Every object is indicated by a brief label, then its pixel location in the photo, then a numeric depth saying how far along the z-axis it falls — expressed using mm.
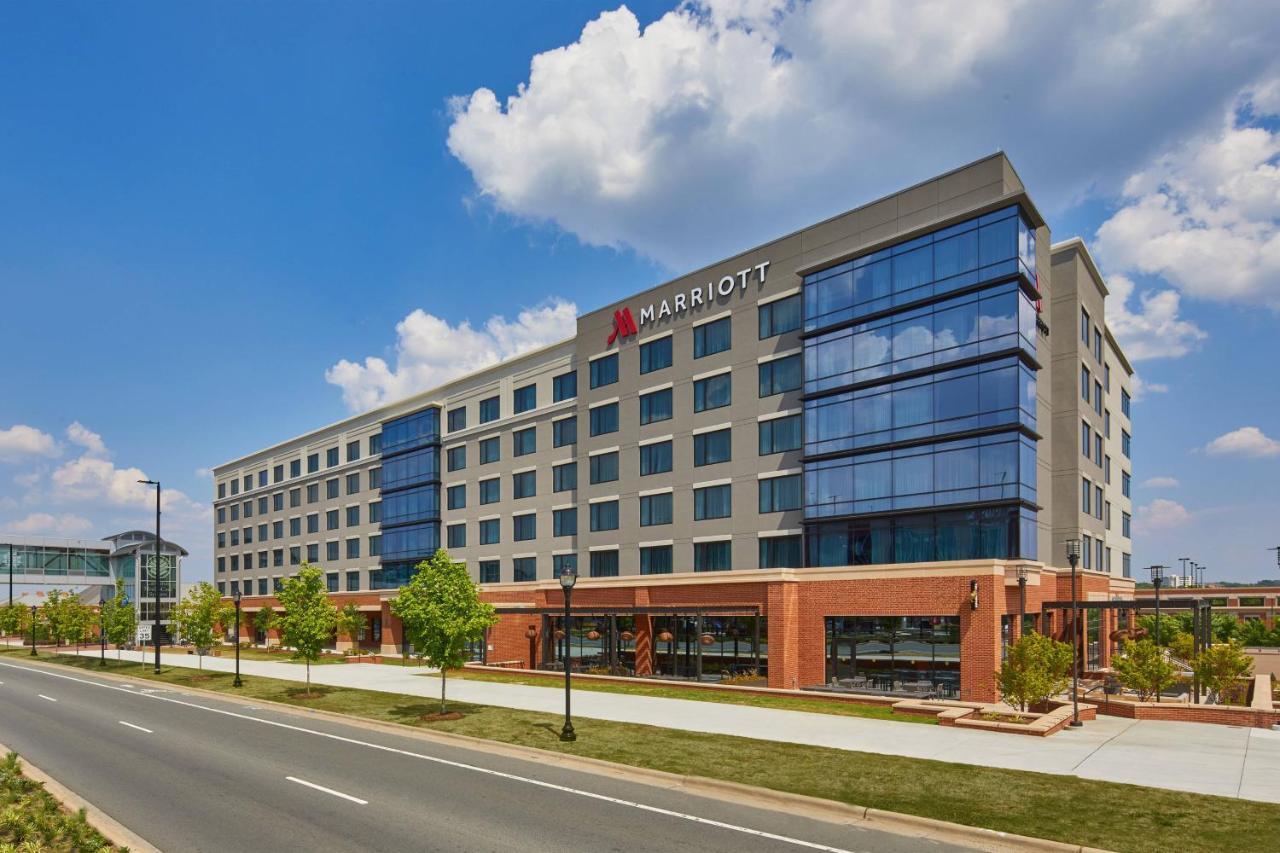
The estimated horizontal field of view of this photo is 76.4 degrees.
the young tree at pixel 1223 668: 26516
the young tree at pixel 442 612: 28562
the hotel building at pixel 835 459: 31891
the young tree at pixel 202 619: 48281
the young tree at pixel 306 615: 34812
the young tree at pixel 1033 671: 24156
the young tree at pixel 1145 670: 26266
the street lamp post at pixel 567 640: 22047
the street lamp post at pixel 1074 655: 23839
